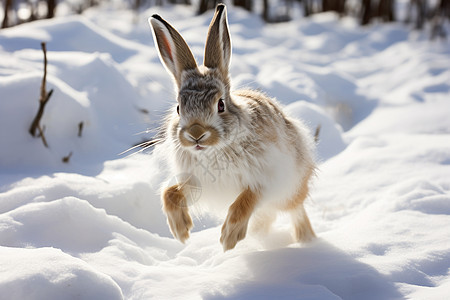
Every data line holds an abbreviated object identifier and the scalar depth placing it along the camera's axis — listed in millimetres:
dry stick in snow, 3586
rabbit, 2461
